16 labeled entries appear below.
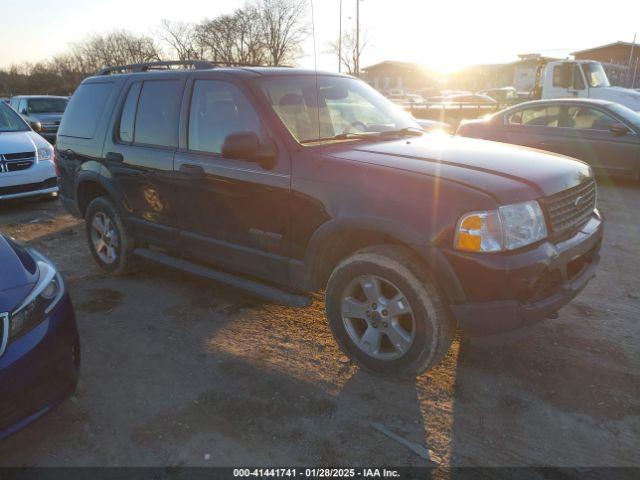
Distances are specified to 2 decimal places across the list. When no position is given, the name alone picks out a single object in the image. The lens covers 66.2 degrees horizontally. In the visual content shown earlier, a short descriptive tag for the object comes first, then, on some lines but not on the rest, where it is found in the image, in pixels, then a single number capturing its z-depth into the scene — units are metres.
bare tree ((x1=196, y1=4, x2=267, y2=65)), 49.09
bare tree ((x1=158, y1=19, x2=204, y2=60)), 48.64
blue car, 2.22
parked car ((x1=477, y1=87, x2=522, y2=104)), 35.14
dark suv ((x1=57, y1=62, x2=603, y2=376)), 2.62
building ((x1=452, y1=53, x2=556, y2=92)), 57.34
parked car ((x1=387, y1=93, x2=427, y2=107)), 34.35
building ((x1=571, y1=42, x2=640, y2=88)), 42.63
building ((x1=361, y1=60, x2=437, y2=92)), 70.56
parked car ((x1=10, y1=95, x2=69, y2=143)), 14.84
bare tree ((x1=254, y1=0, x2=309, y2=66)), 48.44
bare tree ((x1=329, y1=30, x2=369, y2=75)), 48.69
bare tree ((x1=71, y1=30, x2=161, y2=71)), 61.19
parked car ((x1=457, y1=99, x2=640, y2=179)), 8.23
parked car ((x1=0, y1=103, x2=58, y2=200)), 7.53
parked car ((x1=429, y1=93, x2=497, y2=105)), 32.44
